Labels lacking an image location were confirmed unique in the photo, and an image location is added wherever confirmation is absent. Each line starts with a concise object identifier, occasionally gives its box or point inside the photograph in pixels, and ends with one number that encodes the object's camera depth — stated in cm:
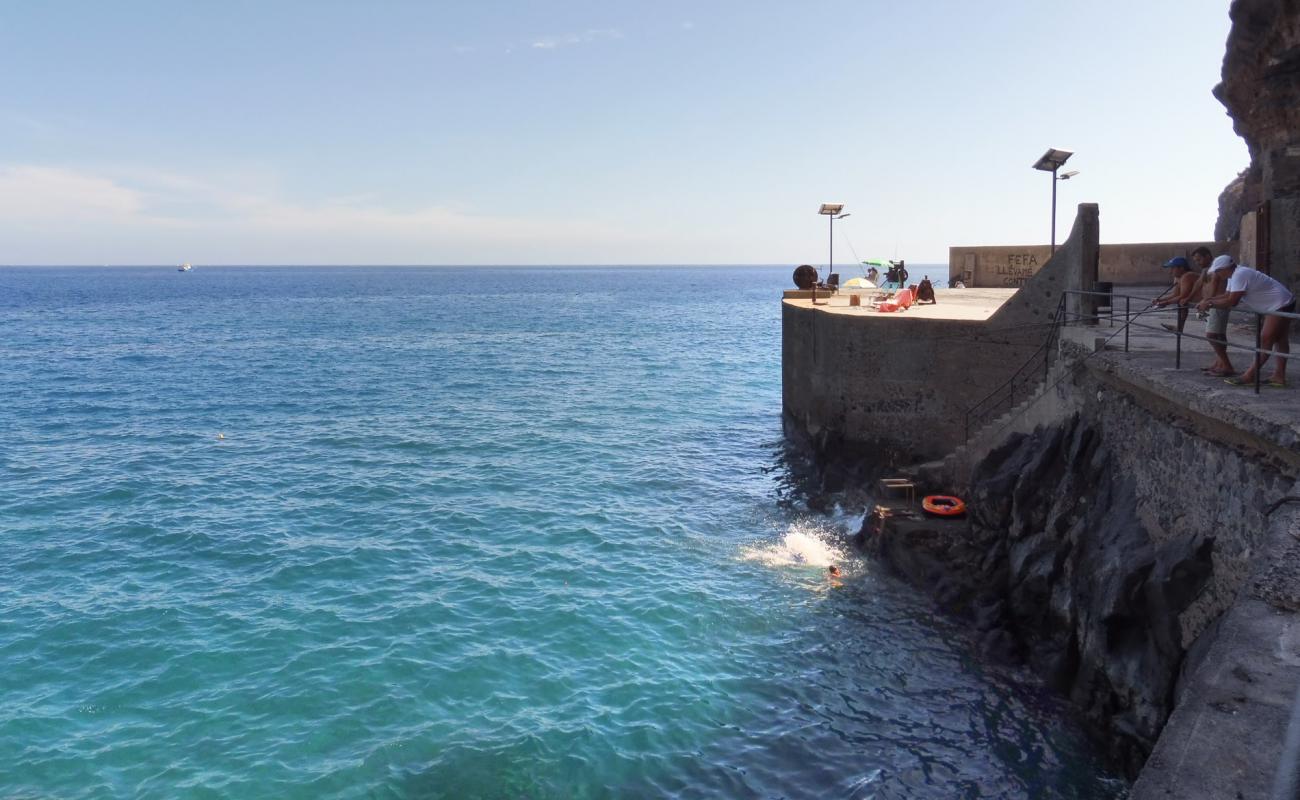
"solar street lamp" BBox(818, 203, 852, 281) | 3358
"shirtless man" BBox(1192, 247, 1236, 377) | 1030
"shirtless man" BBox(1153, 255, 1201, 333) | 1216
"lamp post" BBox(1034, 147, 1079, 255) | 2217
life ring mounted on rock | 1681
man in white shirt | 948
